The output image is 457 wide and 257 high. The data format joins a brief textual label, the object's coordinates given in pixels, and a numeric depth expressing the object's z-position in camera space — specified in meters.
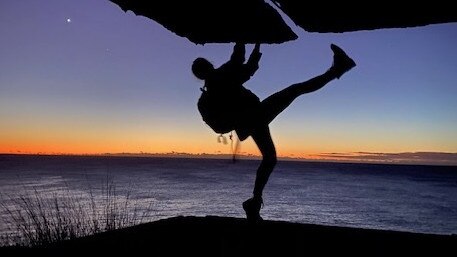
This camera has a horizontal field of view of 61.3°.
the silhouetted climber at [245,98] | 3.83
